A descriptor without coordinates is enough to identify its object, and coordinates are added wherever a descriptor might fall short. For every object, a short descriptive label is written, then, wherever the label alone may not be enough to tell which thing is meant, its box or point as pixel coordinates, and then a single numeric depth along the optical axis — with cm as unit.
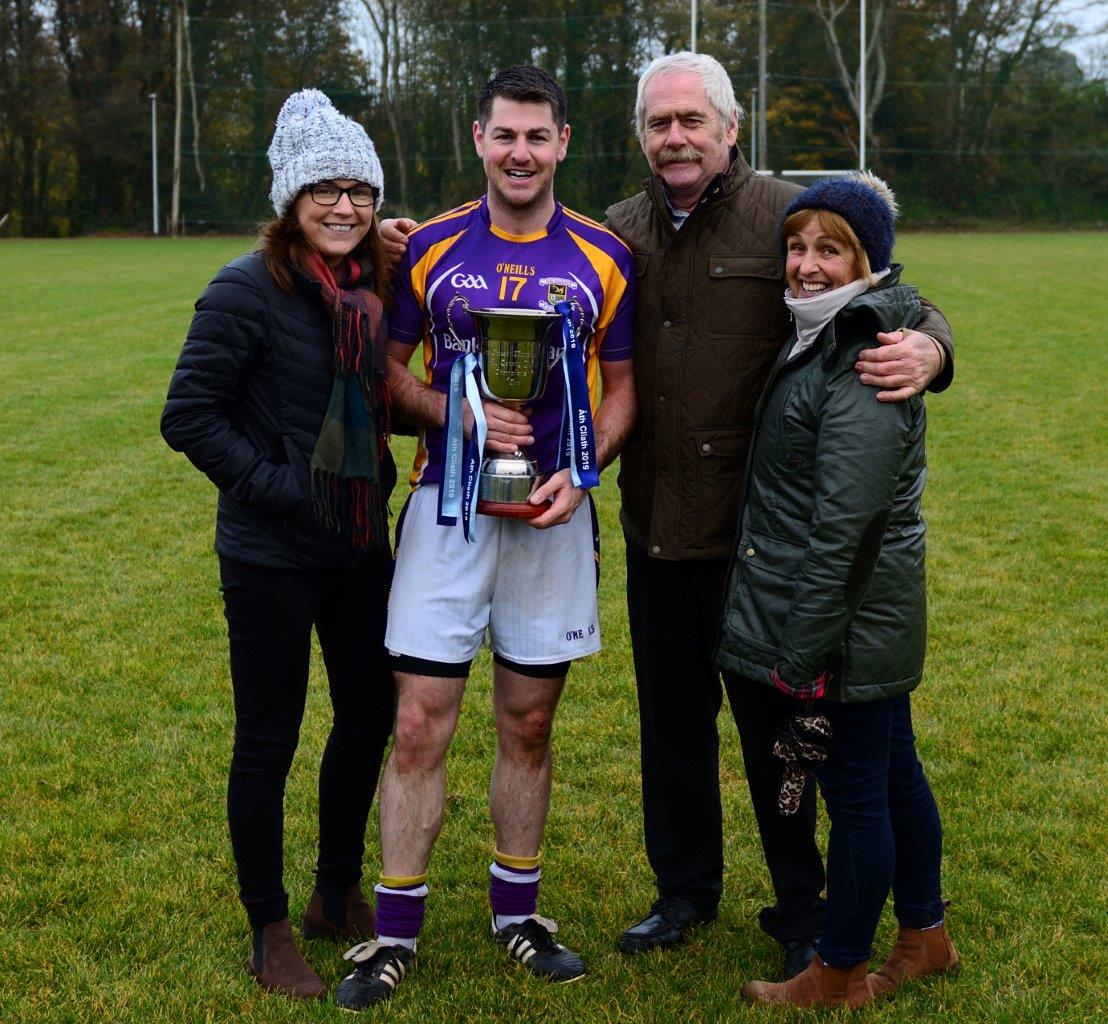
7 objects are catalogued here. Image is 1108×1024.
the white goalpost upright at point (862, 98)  3912
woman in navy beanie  278
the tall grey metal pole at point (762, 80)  3912
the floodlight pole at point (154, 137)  4366
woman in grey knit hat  302
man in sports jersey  316
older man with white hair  327
